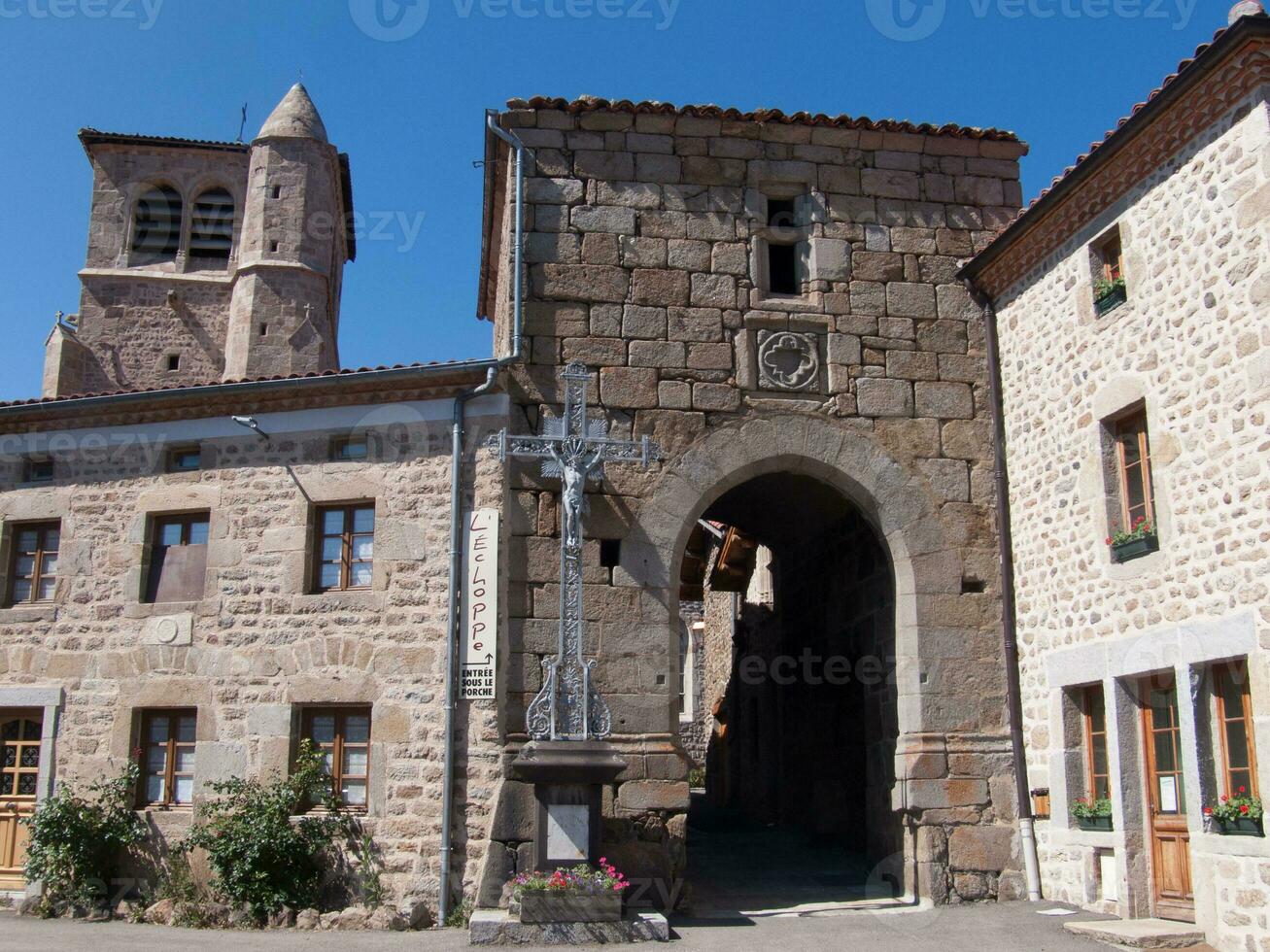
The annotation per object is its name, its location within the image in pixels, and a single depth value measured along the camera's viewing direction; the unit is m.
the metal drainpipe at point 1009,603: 10.24
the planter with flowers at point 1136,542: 8.73
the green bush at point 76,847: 10.30
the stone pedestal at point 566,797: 8.99
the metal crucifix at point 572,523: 9.38
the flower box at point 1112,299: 9.41
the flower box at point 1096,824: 9.21
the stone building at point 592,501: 10.37
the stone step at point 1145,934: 7.93
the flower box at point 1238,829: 7.52
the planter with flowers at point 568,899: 8.58
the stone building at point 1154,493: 7.80
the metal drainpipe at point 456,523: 9.91
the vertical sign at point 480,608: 10.20
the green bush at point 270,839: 9.86
